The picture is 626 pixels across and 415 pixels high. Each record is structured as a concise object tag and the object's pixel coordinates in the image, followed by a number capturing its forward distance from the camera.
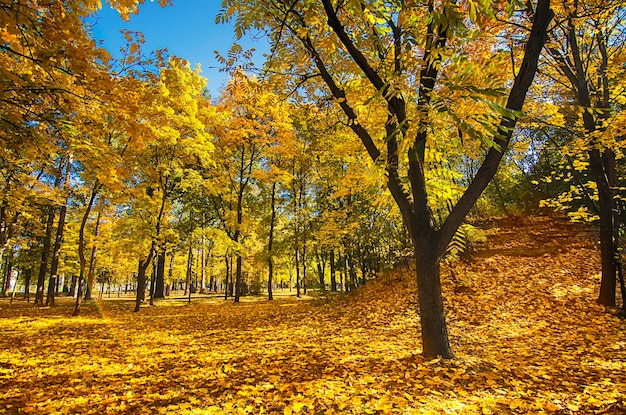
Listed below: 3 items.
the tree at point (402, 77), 3.49
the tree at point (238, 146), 14.89
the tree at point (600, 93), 6.26
